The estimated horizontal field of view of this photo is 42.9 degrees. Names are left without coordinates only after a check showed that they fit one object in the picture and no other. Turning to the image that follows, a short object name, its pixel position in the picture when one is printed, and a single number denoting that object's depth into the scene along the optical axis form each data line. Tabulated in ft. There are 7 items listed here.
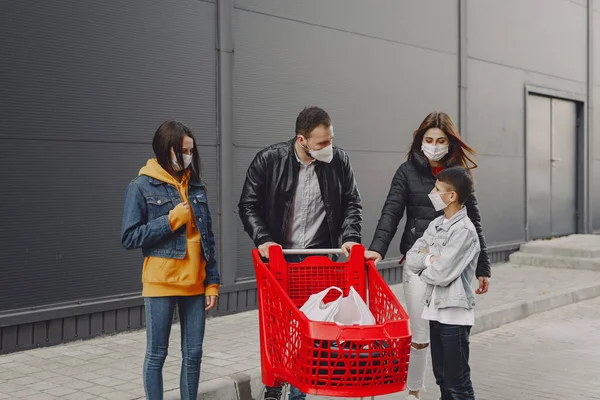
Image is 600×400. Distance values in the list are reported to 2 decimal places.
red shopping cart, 11.12
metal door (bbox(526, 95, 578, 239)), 46.98
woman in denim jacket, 14.14
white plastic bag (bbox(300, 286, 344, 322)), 12.32
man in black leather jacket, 15.69
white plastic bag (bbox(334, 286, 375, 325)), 12.39
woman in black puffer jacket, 16.44
